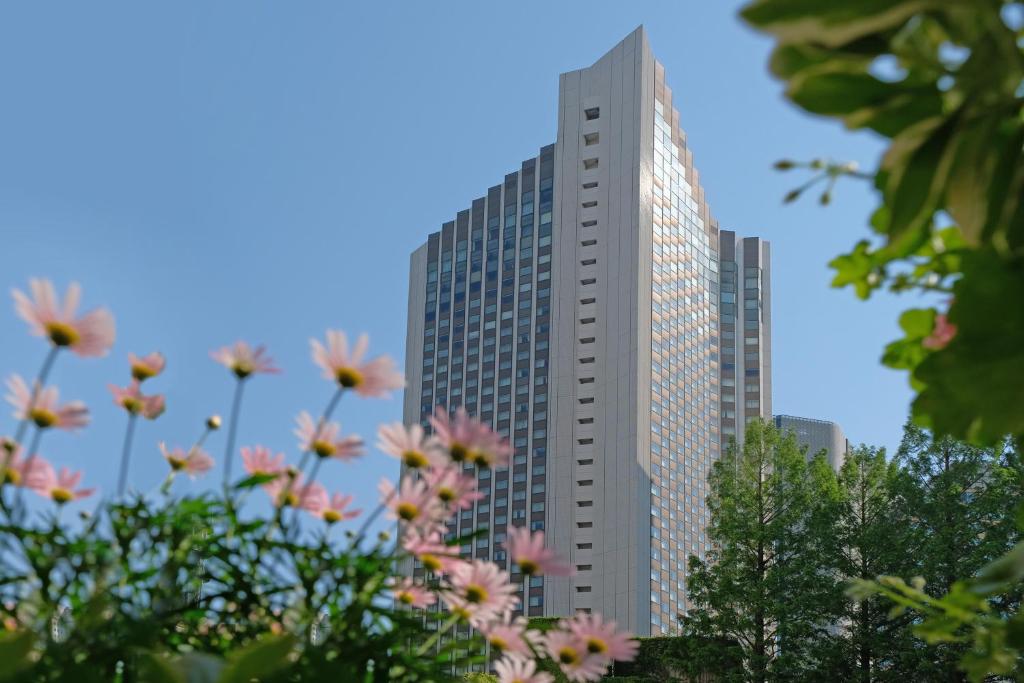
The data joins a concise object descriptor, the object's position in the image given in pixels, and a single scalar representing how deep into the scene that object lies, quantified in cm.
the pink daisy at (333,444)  119
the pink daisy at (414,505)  117
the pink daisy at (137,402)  125
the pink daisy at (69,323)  112
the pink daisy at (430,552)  119
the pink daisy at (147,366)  125
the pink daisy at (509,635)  118
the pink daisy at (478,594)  121
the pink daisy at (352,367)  117
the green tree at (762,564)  1688
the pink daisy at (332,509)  126
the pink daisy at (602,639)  118
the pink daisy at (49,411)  118
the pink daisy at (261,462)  132
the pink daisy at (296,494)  118
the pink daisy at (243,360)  123
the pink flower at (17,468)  113
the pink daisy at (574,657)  115
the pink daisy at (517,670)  126
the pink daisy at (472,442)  113
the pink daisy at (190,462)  136
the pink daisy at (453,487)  116
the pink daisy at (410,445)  117
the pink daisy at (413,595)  127
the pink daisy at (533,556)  113
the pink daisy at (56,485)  122
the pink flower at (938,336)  98
